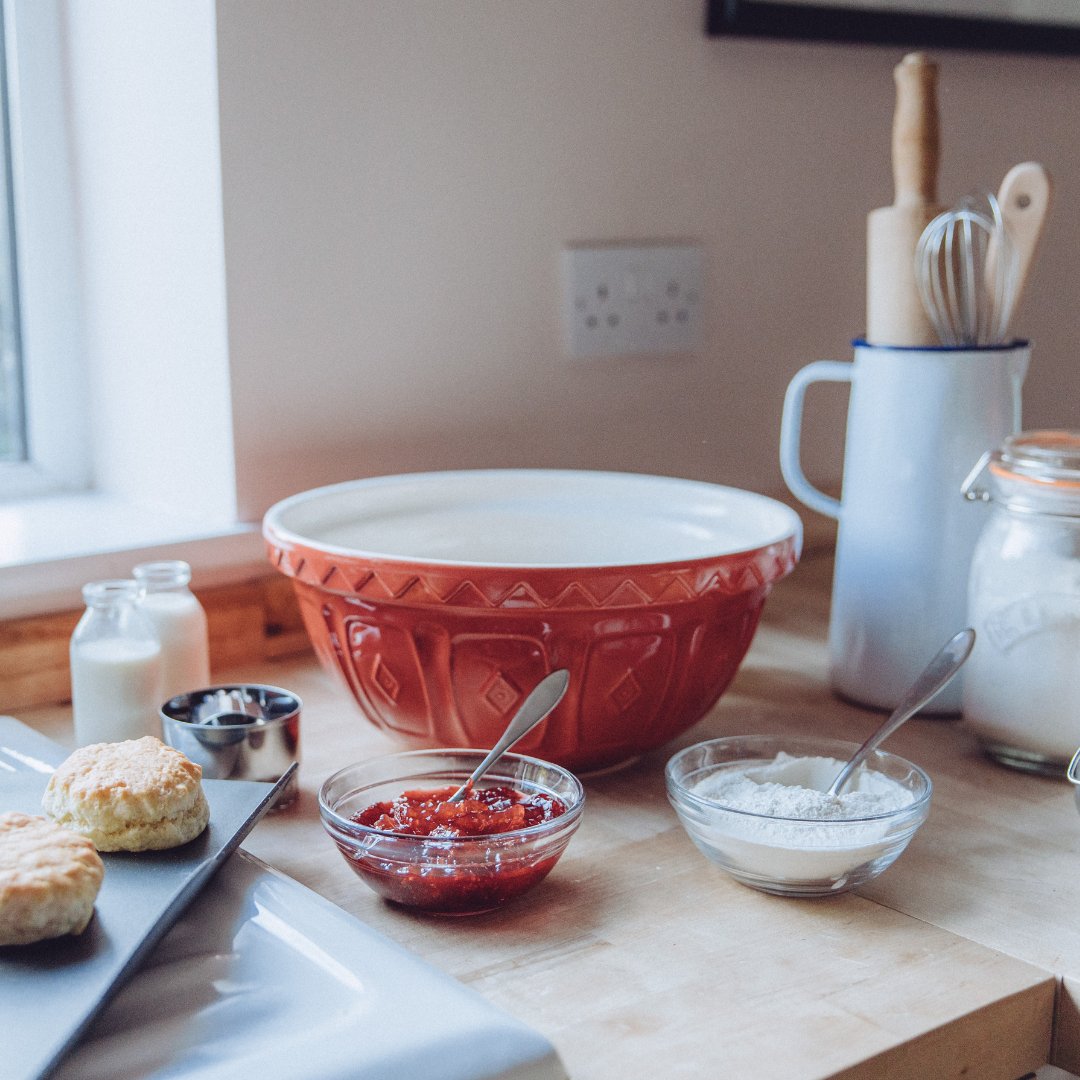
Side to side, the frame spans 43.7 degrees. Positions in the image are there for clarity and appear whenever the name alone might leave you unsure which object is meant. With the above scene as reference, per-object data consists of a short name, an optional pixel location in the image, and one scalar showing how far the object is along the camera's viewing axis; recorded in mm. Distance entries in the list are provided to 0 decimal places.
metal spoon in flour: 768
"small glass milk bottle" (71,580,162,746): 864
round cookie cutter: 786
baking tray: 494
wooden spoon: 930
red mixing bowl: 783
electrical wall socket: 1259
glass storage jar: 837
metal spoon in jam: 751
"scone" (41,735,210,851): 639
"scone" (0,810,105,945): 544
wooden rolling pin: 939
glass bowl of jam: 652
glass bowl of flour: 677
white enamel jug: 940
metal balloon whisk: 930
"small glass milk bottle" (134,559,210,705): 913
